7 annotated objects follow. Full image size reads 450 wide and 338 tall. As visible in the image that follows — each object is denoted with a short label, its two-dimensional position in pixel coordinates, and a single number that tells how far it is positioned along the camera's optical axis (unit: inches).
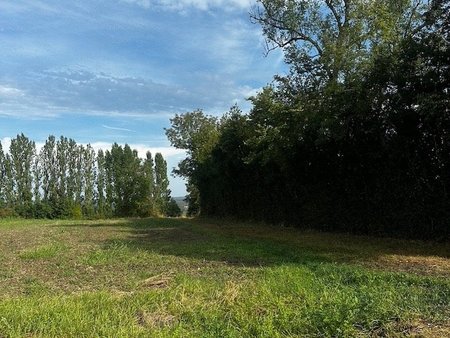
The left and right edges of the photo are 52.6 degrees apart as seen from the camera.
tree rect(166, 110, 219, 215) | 1280.1
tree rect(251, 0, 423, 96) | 566.3
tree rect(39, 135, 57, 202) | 1574.8
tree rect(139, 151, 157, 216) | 1517.0
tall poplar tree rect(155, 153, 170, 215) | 1603.1
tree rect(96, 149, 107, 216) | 1592.0
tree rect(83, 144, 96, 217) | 1593.3
